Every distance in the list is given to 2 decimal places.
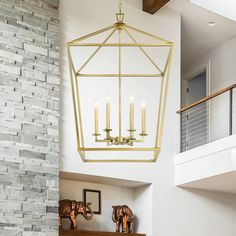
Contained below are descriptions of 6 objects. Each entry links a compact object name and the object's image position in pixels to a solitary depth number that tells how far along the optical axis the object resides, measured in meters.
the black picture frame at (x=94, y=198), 8.72
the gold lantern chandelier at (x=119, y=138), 4.15
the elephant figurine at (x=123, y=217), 8.63
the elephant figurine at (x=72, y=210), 8.10
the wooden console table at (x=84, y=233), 8.02
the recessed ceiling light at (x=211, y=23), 9.88
